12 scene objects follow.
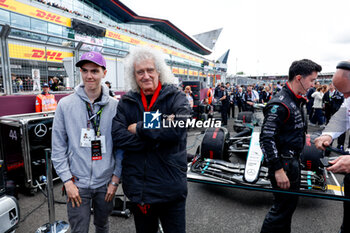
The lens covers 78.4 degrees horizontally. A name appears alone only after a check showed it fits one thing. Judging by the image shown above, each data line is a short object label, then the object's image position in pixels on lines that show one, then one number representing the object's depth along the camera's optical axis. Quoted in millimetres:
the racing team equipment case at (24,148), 3225
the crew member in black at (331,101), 6756
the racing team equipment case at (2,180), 1717
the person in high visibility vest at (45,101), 4758
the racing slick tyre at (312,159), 3199
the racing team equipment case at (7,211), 1613
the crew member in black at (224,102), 9938
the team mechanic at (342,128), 1526
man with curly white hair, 1344
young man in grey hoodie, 1623
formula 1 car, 2814
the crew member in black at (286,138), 1846
